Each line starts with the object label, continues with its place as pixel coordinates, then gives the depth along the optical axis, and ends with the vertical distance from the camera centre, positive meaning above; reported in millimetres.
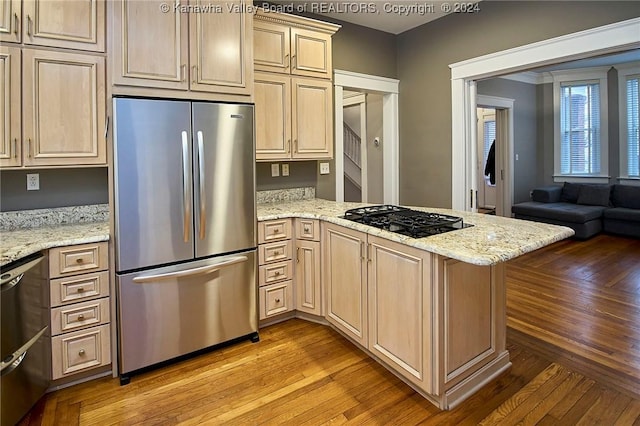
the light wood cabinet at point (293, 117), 3039 +787
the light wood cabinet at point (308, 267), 2832 -450
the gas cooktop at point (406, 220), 1996 -71
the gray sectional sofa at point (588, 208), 5680 -24
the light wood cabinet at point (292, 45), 2994 +1390
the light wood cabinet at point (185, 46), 2186 +1041
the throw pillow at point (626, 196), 5860 +164
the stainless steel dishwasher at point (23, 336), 1708 -614
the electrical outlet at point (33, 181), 2398 +196
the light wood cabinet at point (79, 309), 2051 -556
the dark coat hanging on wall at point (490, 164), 7996 +945
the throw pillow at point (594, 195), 6152 +198
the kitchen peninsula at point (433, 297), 1795 -493
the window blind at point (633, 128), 6418 +1369
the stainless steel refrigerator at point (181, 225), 2162 -95
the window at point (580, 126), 6777 +1509
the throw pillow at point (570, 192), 6547 +262
